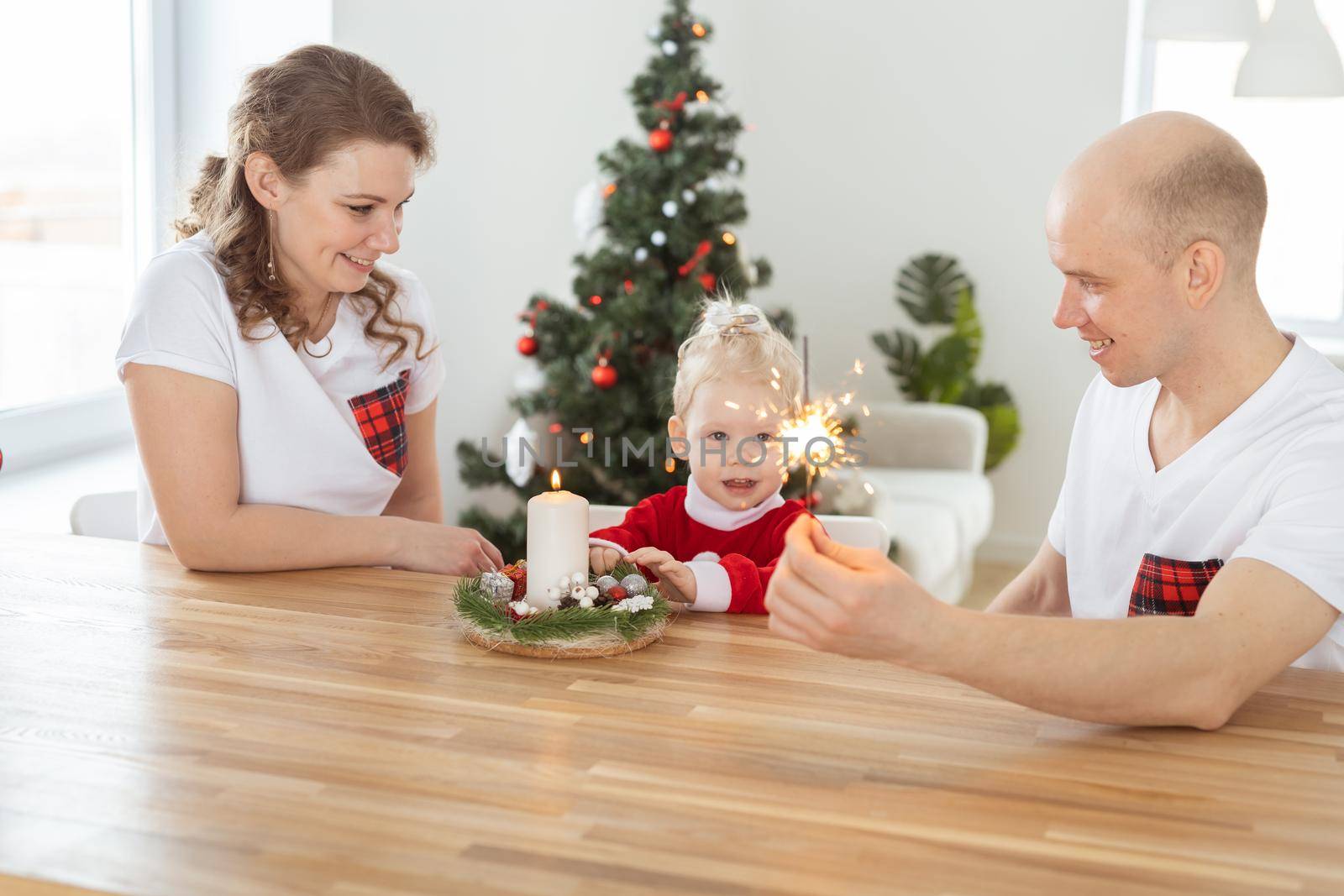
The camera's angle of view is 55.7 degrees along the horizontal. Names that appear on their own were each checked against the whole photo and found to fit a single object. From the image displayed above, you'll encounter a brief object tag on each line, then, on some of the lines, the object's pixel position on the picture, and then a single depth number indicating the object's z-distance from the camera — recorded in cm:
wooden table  87
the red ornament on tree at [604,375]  353
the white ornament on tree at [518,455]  362
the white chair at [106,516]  202
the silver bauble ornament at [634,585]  139
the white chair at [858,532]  187
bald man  108
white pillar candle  135
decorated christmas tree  354
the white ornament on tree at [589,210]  365
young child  176
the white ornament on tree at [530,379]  378
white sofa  382
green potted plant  497
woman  164
